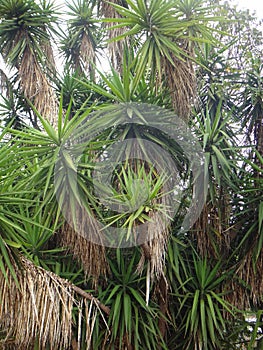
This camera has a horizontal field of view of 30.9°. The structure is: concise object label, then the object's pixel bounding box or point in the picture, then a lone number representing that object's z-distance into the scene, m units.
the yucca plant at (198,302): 3.85
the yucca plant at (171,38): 3.60
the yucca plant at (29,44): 4.61
